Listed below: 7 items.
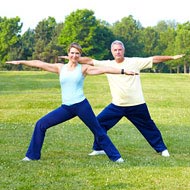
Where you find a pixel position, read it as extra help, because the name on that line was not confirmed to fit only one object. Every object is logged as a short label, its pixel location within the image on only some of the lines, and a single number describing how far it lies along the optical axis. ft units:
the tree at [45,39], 298.15
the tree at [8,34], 304.91
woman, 28.99
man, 30.78
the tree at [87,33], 310.33
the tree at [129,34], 318.86
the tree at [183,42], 298.15
